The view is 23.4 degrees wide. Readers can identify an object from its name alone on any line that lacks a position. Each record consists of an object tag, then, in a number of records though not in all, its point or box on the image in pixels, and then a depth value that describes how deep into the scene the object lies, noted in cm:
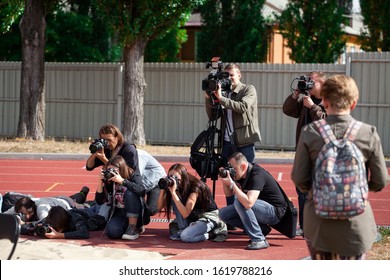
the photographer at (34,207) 1062
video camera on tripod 1064
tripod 1077
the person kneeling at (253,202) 953
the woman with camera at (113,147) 1055
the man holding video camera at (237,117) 1073
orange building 4681
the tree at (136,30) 2347
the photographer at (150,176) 1062
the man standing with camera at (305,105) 962
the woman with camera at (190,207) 995
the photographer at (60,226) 1013
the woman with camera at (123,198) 1021
